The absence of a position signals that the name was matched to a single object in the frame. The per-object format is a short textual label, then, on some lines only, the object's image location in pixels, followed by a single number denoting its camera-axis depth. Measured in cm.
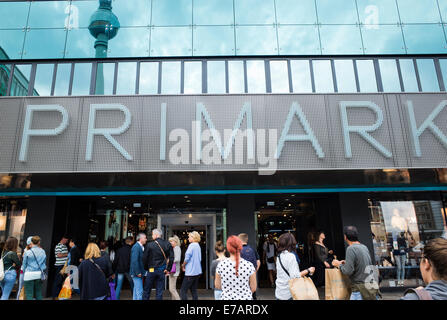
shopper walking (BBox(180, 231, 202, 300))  716
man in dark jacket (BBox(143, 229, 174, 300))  689
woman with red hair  357
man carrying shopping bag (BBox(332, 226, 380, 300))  452
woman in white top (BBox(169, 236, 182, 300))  770
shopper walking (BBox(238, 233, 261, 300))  724
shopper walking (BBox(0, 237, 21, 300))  648
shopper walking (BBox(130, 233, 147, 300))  729
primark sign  829
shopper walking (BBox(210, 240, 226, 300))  654
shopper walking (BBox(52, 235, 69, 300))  866
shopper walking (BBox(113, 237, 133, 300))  842
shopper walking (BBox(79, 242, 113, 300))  484
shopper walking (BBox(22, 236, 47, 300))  660
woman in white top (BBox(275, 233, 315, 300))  439
